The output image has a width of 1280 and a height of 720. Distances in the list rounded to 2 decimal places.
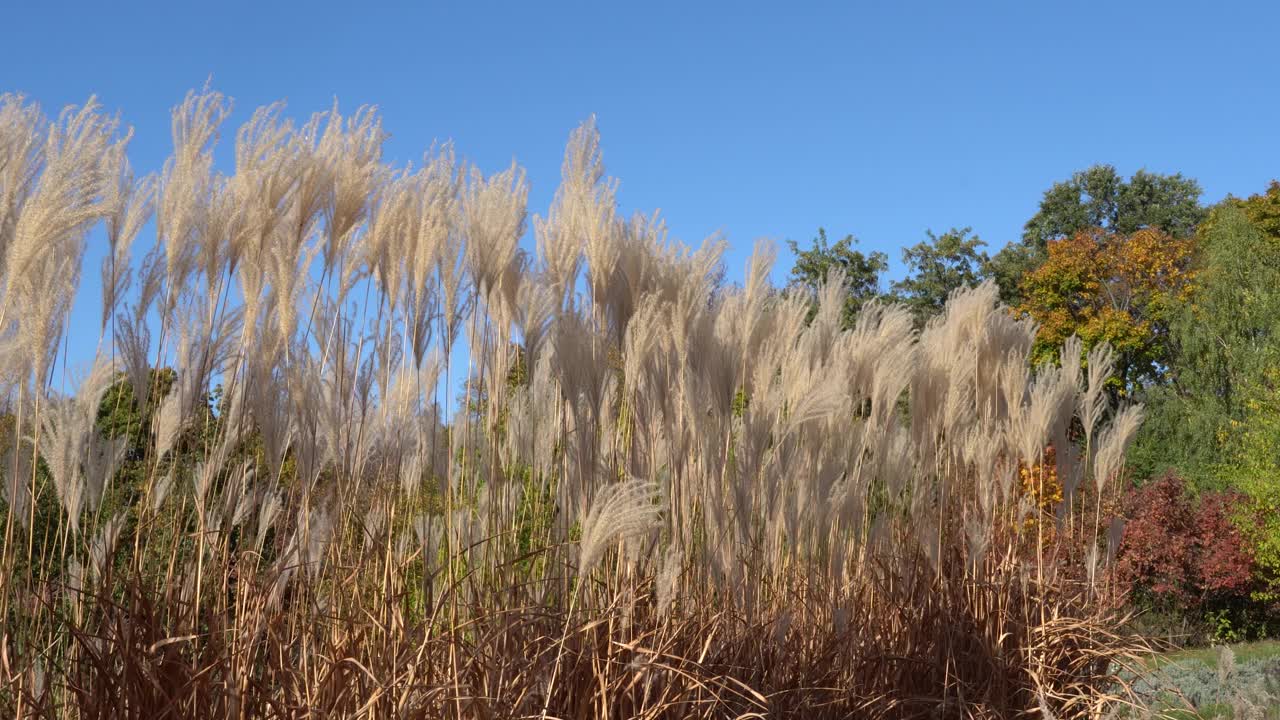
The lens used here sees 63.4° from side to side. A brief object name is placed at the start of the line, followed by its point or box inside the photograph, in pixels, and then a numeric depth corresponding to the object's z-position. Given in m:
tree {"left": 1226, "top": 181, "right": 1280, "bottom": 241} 25.64
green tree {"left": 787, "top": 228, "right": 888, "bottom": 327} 25.86
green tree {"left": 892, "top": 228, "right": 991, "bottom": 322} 26.14
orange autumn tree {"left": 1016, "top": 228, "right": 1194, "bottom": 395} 25.80
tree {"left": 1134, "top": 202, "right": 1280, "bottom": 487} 20.31
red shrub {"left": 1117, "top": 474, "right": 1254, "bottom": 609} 13.88
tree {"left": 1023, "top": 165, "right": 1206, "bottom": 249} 31.25
